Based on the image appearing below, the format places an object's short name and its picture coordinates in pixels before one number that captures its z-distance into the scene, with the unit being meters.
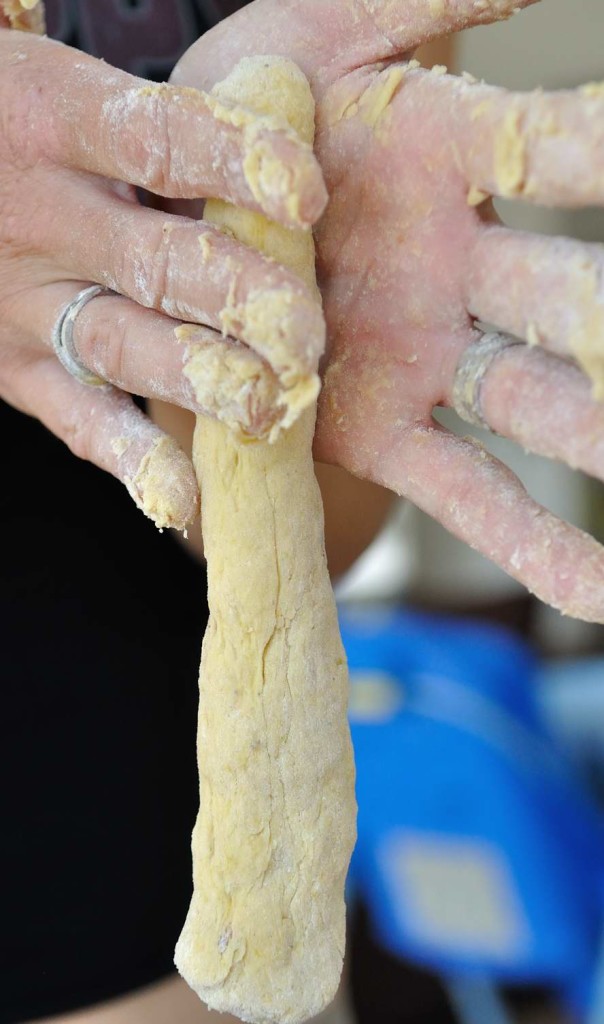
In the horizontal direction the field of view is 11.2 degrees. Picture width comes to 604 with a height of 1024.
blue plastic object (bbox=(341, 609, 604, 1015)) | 1.02
